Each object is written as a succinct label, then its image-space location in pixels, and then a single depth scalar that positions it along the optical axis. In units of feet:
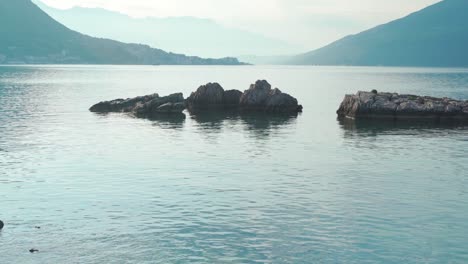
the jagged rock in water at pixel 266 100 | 351.87
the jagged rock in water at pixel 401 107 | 298.76
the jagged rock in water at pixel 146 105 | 337.31
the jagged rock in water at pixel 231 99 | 371.15
